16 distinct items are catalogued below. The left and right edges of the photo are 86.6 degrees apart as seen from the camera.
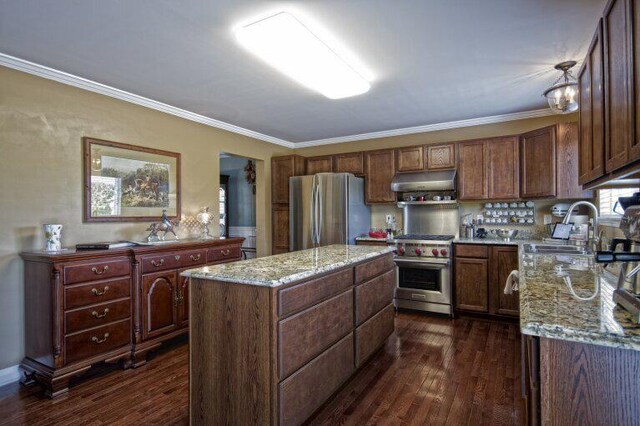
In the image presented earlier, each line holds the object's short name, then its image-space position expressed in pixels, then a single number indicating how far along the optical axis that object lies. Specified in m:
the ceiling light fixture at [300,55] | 2.16
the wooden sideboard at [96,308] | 2.44
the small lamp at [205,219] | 3.99
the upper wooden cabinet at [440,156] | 4.42
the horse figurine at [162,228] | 3.43
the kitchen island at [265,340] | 1.70
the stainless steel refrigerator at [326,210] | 4.63
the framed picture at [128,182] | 3.08
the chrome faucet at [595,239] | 2.64
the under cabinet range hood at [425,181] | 4.40
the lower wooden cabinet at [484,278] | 3.82
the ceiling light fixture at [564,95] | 2.62
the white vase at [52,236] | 2.65
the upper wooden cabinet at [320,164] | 5.27
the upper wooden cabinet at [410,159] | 4.62
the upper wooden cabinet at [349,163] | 5.02
